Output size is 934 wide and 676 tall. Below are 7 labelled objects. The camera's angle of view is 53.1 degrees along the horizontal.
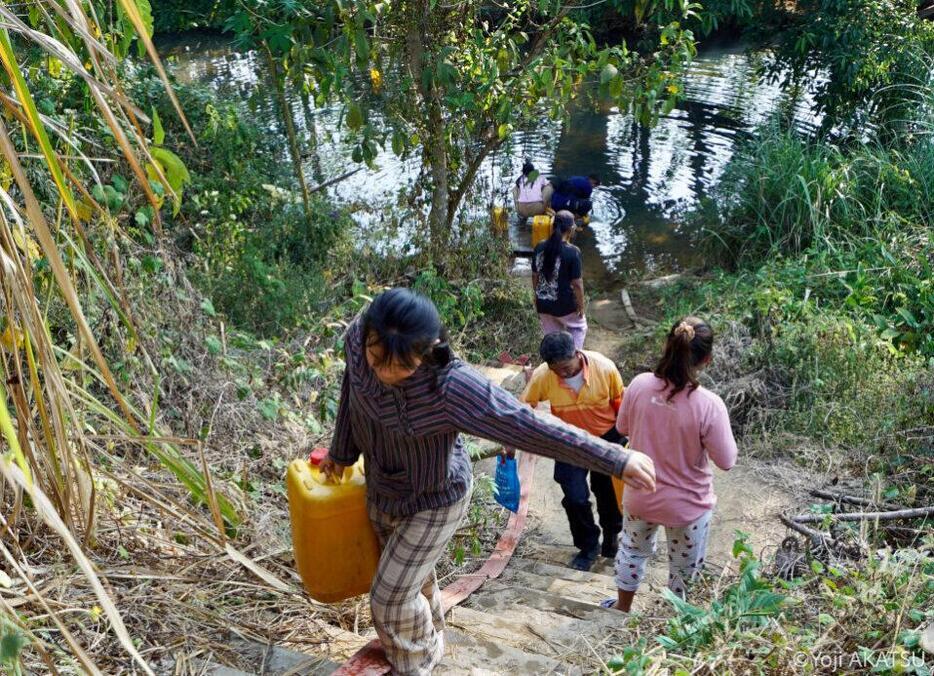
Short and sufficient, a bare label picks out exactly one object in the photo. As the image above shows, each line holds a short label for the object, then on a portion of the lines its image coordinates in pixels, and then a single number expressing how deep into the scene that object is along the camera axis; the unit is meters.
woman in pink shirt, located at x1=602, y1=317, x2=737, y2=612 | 3.44
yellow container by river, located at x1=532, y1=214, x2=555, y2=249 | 8.51
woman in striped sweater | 2.44
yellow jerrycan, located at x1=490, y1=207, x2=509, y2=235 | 8.91
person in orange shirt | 4.21
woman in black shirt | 6.06
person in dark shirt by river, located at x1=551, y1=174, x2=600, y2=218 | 8.76
